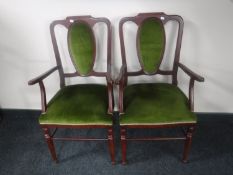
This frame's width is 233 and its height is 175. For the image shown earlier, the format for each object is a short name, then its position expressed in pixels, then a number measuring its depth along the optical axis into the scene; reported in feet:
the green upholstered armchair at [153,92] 4.42
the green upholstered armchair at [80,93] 4.53
